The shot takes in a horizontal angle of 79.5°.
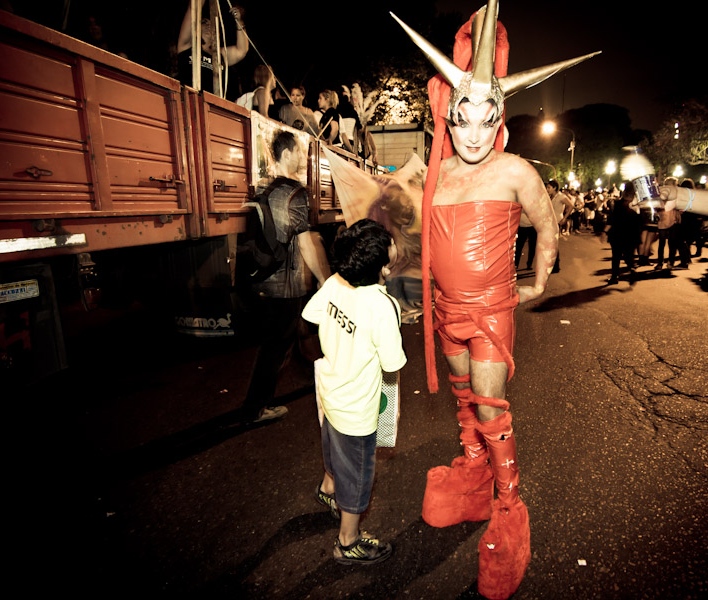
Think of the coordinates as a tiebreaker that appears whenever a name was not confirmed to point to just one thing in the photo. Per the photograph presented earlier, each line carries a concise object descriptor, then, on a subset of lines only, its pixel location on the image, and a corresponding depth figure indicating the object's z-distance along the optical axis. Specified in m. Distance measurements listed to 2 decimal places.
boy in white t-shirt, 1.93
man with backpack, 3.18
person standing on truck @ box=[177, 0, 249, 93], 4.59
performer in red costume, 1.99
